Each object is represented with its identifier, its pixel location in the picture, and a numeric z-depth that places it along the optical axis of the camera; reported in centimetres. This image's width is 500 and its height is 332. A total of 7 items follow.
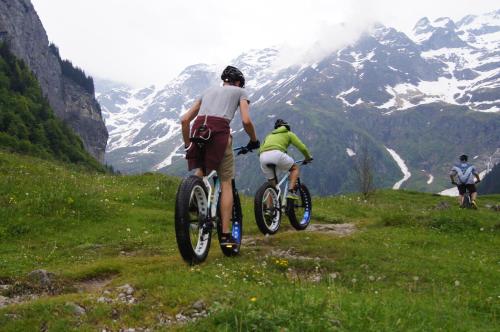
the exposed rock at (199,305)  705
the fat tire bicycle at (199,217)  915
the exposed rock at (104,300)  741
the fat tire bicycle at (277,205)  1370
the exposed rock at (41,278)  934
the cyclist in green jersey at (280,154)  1516
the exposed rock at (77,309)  692
